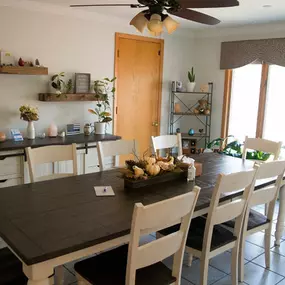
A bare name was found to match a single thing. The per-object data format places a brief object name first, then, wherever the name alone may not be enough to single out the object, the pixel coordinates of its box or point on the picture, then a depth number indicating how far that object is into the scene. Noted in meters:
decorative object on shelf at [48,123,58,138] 4.16
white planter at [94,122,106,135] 4.44
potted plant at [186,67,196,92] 5.39
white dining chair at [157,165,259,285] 2.17
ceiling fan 2.25
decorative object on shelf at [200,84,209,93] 5.37
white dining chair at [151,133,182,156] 3.47
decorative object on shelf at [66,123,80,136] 4.37
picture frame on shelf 4.34
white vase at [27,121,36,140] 3.91
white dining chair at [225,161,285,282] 2.50
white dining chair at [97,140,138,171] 3.03
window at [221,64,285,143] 4.87
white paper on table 2.28
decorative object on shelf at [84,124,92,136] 4.38
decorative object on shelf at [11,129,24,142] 3.84
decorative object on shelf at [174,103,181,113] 5.49
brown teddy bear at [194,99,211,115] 5.34
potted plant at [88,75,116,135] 4.45
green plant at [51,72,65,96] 4.12
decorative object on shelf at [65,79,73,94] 4.29
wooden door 4.85
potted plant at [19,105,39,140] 3.80
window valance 4.64
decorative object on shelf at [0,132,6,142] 3.73
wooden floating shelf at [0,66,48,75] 3.64
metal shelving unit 5.47
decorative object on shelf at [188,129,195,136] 5.43
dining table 1.57
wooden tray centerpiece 2.40
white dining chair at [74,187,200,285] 1.62
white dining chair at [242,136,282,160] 3.40
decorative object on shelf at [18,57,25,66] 3.78
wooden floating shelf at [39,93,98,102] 4.04
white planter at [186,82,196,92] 5.38
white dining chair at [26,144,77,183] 2.64
